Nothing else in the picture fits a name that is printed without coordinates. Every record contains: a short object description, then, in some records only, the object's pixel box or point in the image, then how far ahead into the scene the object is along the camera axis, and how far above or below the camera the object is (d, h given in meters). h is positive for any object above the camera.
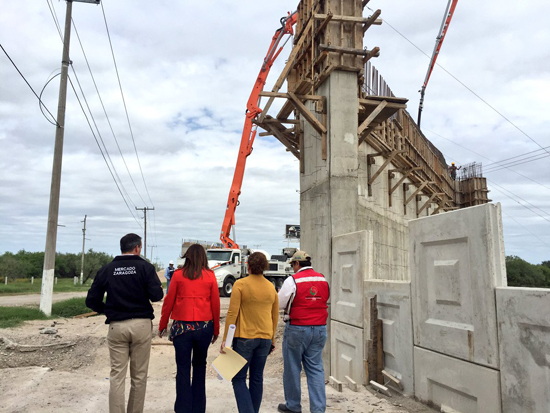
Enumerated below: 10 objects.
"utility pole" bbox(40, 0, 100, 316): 13.17 +1.84
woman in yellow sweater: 4.13 -0.53
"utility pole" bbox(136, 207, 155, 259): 58.25 +7.69
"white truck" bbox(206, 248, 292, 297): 20.78 +0.18
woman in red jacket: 4.20 -0.51
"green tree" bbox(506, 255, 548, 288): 52.81 -0.37
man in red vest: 4.65 -0.71
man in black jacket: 4.09 -0.41
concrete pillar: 8.35 +1.77
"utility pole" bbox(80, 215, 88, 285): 52.34 +3.94
